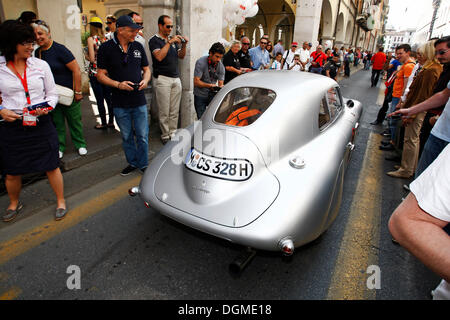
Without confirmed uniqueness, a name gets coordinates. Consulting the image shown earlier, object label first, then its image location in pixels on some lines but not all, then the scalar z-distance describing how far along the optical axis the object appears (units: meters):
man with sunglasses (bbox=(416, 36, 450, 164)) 2.92
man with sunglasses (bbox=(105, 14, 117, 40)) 5.44
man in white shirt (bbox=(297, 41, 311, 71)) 10.48
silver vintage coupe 1.87
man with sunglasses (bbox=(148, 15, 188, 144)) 4.17
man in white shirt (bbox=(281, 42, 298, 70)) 10.22
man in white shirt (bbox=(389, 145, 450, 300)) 0.82
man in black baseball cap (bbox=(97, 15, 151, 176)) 3.23
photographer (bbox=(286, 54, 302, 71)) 9.82
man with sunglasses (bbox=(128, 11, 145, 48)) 4.64
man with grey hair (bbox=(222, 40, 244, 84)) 5.62
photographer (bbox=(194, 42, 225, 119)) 4.35
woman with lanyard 2.27
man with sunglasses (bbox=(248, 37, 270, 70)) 8.03
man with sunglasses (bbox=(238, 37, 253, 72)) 6.13
